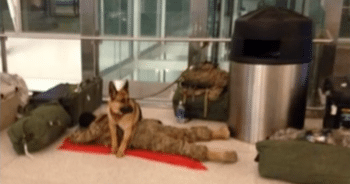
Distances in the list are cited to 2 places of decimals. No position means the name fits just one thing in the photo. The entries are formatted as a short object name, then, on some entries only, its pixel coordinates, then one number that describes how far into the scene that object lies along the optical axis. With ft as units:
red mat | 7.97
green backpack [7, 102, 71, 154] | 8.14
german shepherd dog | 8.12
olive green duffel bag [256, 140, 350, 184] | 6.95
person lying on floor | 8.09
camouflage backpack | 10.03
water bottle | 10.18
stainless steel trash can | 8.56
